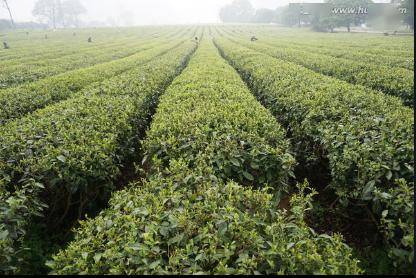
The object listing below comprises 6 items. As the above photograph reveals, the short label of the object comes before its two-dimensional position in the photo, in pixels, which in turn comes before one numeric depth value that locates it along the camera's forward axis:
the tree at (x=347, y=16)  65.90
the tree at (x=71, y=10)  148.50
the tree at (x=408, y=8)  42.25
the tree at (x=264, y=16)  132.00
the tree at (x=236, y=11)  174.82
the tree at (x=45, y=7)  134.12
